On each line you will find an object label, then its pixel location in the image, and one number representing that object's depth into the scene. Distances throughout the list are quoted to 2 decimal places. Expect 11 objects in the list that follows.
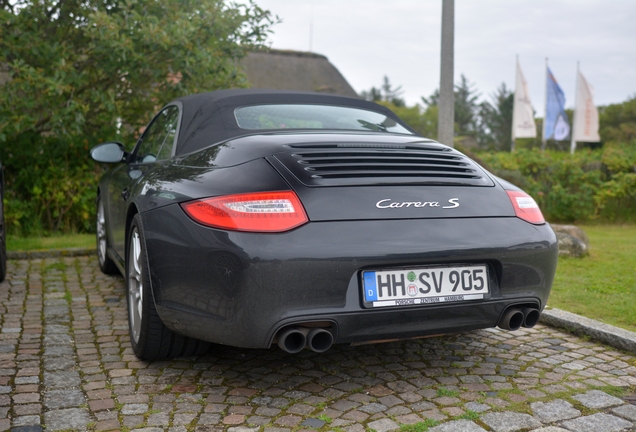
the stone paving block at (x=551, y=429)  2.74
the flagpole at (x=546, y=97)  37.31
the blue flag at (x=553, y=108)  37.53
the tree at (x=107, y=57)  7.36
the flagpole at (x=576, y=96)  35.50
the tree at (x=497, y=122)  80.19
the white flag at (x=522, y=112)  39.31
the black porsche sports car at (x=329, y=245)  2.79
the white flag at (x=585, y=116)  36.84
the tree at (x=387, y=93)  108.69
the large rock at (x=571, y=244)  7.10
